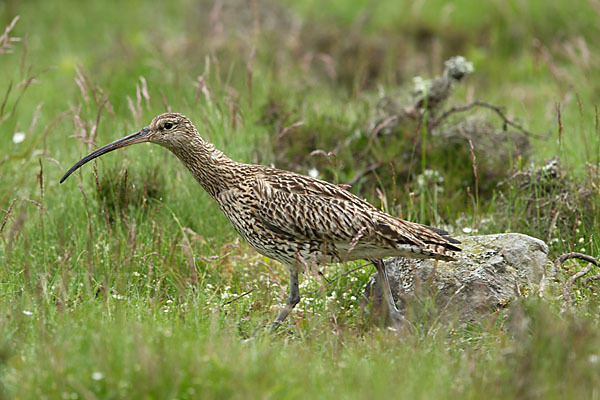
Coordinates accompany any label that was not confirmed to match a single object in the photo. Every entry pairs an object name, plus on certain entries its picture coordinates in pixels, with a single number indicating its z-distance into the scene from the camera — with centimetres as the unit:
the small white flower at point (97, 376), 768
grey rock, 1098
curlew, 1098
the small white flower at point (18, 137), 1523
